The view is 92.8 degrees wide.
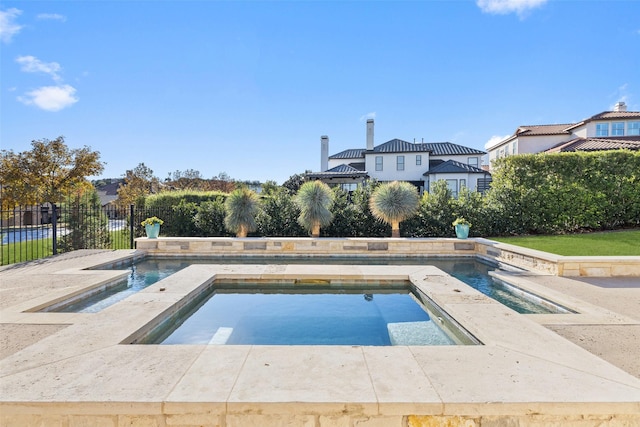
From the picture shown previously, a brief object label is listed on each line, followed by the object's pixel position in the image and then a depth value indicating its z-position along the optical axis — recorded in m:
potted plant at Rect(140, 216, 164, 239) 9.81
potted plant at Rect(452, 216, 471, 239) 9.76
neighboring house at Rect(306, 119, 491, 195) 25.73
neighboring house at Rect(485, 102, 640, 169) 21.88
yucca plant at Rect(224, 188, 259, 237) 10.50
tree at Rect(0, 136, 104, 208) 15.74
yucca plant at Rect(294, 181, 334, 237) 10.34
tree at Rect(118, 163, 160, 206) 30.17
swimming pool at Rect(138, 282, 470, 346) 3.61
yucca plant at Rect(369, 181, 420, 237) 10.38
